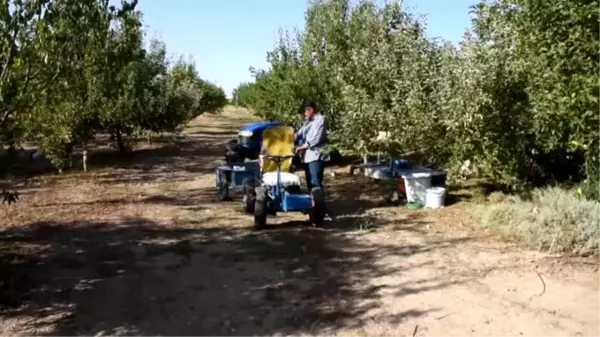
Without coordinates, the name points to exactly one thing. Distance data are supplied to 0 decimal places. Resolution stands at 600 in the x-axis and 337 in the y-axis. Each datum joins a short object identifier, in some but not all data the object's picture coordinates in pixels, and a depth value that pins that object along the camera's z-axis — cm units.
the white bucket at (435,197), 985
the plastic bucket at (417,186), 1004
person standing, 884
